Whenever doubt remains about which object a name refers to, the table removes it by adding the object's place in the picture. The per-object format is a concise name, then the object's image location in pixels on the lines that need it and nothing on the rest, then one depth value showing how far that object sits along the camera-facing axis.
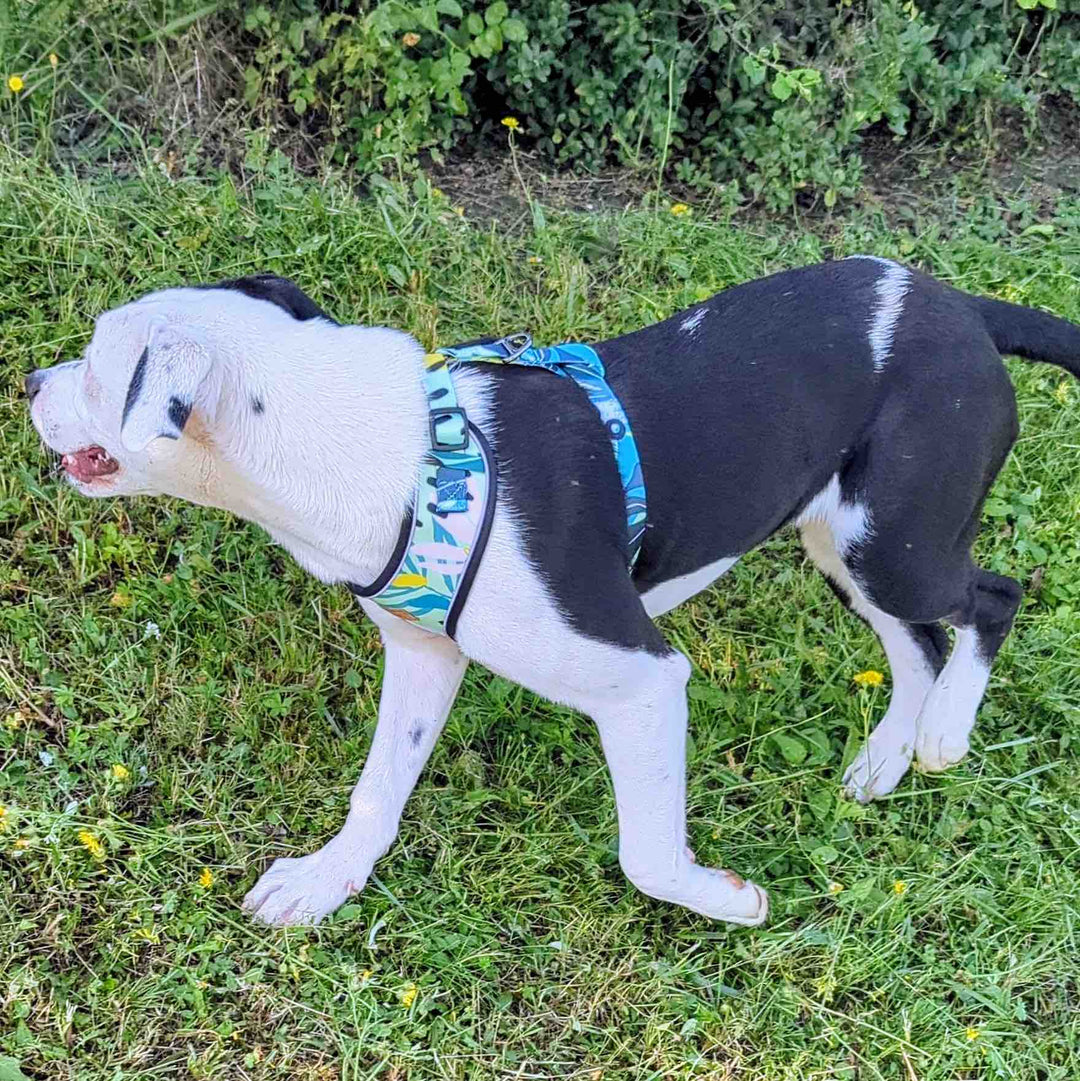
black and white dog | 2.21
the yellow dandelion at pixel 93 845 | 2.86
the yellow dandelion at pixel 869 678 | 3.20
